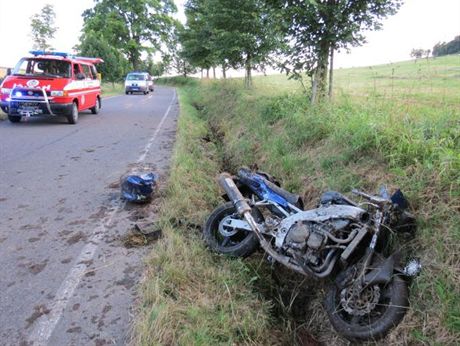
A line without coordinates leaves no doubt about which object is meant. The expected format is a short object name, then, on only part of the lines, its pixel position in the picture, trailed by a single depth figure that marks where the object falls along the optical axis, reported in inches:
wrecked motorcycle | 110.2
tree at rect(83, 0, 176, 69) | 1887.3
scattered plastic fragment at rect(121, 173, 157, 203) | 203.5
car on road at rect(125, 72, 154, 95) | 1224.2
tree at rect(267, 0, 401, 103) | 297.6
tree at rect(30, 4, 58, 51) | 2450.8
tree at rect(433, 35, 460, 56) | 990.3
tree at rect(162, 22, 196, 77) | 2103.8
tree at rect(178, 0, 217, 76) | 895.1
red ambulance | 431.2
